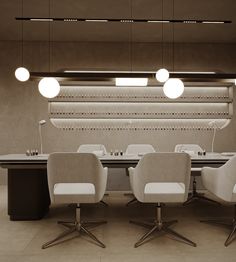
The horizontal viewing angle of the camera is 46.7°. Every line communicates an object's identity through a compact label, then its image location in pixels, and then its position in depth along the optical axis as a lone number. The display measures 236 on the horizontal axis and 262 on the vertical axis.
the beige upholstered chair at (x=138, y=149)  4.48
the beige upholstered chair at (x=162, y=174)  2.50
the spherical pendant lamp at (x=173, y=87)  3.64
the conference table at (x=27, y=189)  3.24
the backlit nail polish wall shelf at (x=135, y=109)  5.62
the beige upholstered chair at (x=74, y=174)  2.47
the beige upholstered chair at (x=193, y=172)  4.20
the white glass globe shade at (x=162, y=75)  3.82
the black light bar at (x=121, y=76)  3.85
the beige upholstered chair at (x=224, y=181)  2.53
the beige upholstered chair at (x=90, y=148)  4.57
